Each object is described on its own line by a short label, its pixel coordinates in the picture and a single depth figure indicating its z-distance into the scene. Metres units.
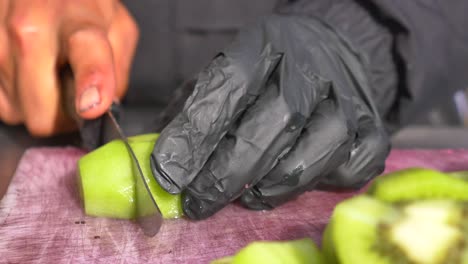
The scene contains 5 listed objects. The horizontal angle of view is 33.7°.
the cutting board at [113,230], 0.38
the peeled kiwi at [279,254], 0.33
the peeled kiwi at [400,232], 0.31
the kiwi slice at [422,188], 0.35
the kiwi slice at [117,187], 0.41
